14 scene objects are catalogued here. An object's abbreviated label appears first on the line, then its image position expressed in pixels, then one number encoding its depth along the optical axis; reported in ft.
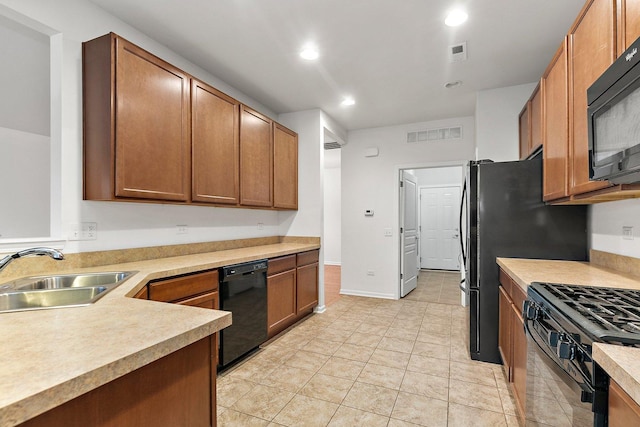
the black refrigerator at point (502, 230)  7.98
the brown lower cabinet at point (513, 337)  5.77
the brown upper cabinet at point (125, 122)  6.66
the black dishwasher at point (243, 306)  8.19
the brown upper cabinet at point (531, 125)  8.58
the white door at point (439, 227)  23.80
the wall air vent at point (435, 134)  15.10
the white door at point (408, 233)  16.20
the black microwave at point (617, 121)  3.71
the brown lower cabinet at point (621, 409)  2.31
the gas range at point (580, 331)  2.85
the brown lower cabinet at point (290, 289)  10.32
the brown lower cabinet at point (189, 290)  6.40
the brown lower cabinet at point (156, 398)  2.27
